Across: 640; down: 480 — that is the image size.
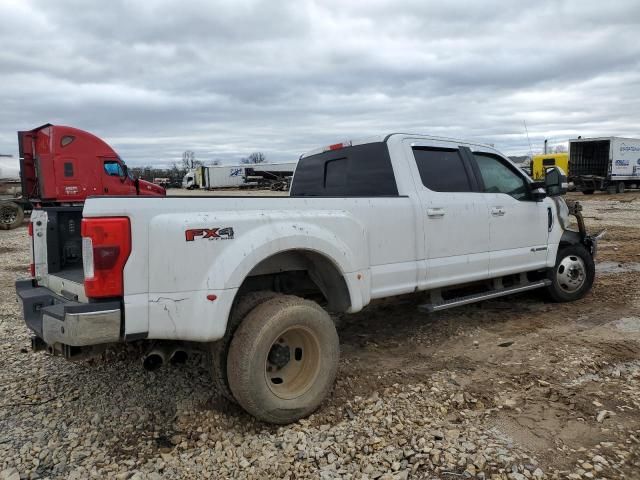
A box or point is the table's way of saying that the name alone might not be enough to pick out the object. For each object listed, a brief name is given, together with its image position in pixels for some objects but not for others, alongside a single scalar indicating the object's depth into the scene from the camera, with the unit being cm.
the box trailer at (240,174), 5409
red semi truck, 1389
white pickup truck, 281
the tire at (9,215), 1725
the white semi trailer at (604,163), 2891
